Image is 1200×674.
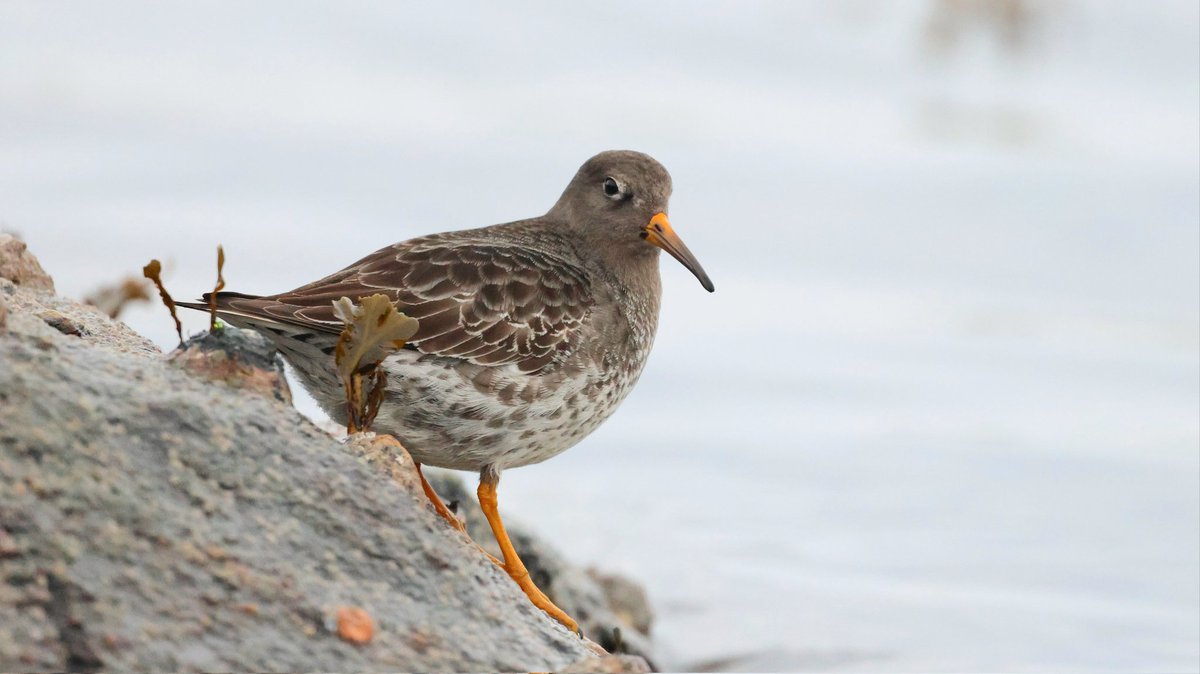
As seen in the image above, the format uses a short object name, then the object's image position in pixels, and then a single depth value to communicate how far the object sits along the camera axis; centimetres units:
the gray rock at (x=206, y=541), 701
